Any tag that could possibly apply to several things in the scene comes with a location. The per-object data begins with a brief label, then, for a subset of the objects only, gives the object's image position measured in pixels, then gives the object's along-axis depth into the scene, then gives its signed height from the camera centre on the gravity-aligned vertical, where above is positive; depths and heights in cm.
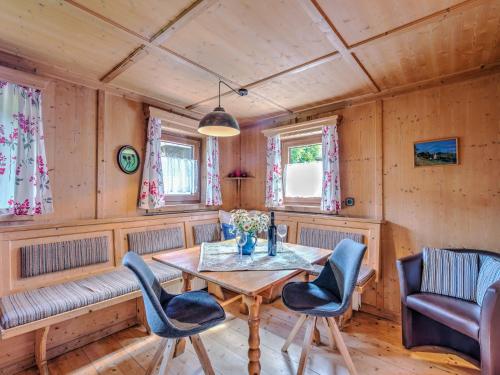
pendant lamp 194 +53
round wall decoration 273 +35
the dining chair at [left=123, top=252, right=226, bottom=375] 136 -76
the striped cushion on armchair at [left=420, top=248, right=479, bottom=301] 206 -71
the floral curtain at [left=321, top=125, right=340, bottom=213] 301 +18
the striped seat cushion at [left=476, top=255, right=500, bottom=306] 186 -64
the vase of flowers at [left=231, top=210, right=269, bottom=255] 209 -29
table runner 179 -54
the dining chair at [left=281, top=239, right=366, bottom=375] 165 -77
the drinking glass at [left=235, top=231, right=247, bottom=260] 208 -41
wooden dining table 150 -56
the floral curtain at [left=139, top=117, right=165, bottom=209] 287 +19
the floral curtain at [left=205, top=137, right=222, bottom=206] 358 +22
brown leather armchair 158 -94
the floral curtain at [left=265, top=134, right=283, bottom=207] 360 +20
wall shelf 416 +0
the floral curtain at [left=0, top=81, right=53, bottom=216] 199 +31
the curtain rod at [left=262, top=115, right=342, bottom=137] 308 +84
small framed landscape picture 238 +36
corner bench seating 172 -80
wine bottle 210 -42
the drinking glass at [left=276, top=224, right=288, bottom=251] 226 -36
